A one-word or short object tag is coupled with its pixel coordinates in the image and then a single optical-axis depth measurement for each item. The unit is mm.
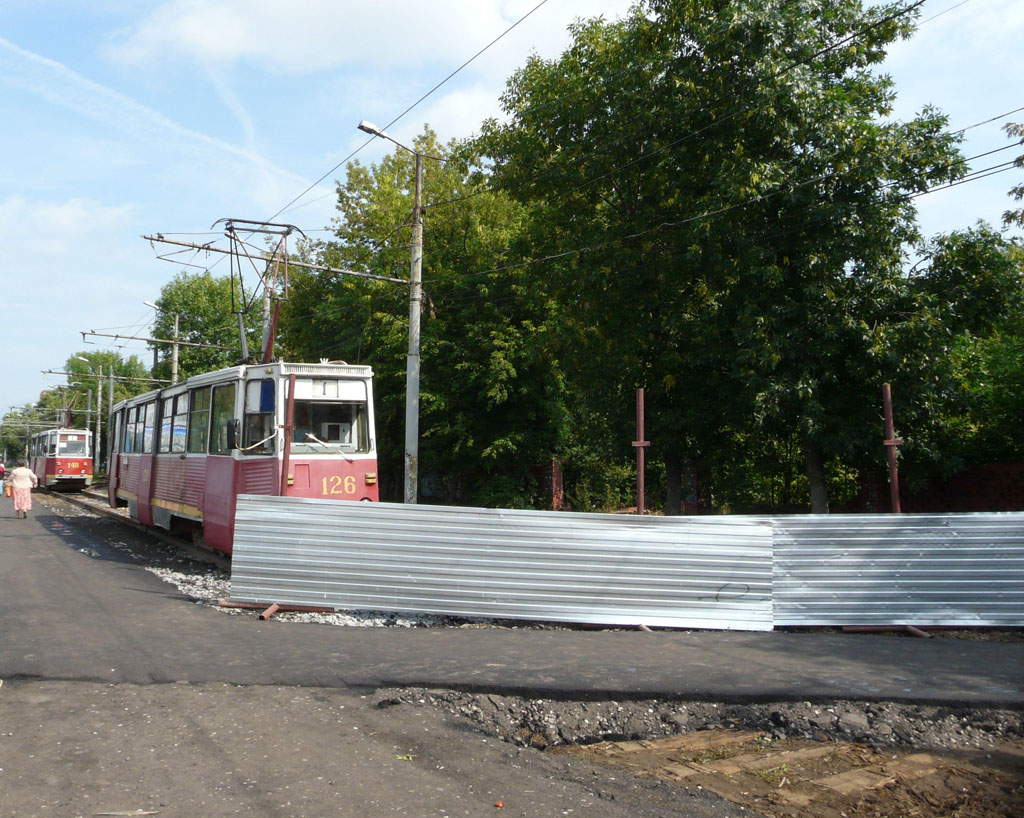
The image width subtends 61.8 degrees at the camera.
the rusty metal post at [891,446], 9789
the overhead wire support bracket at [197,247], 21873
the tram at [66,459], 40969
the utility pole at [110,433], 22766
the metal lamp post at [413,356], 18391
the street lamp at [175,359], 33512
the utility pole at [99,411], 50678
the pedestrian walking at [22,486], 21578
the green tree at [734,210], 14453
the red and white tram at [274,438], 12133
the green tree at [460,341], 25859
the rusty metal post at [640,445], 9859
